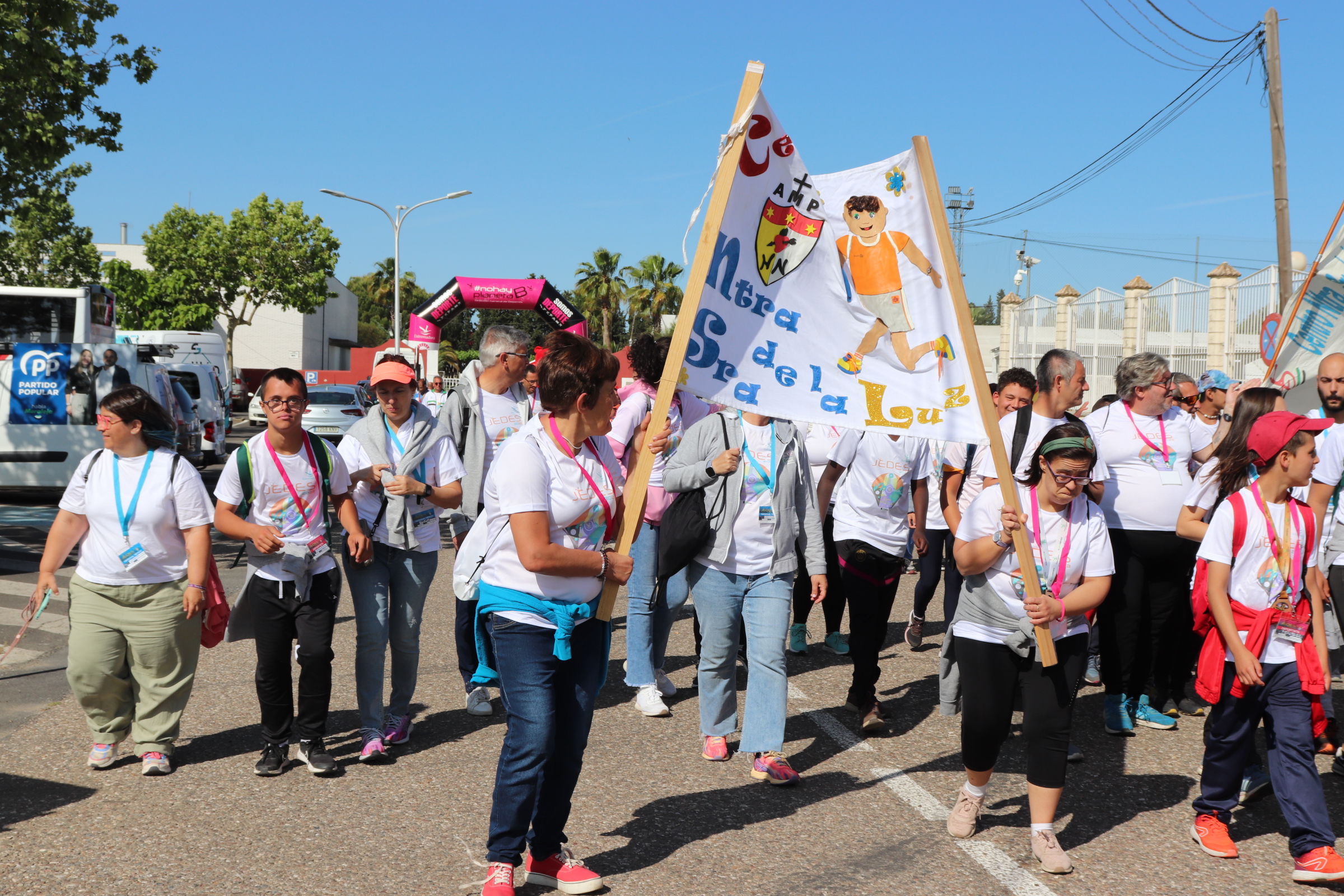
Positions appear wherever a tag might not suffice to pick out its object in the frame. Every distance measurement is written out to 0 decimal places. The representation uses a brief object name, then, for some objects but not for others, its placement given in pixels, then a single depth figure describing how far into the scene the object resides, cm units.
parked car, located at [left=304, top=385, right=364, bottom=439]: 2561
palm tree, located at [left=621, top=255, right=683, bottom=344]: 6706
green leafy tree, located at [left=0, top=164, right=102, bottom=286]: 3788
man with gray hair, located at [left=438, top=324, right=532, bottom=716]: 628
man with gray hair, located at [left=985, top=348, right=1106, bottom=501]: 607
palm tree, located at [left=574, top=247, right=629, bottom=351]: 6981
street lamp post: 4072
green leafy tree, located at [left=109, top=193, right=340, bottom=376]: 4872
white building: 7006
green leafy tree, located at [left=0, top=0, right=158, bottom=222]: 1134
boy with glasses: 499
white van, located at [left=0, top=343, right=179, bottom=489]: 1537
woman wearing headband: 417
